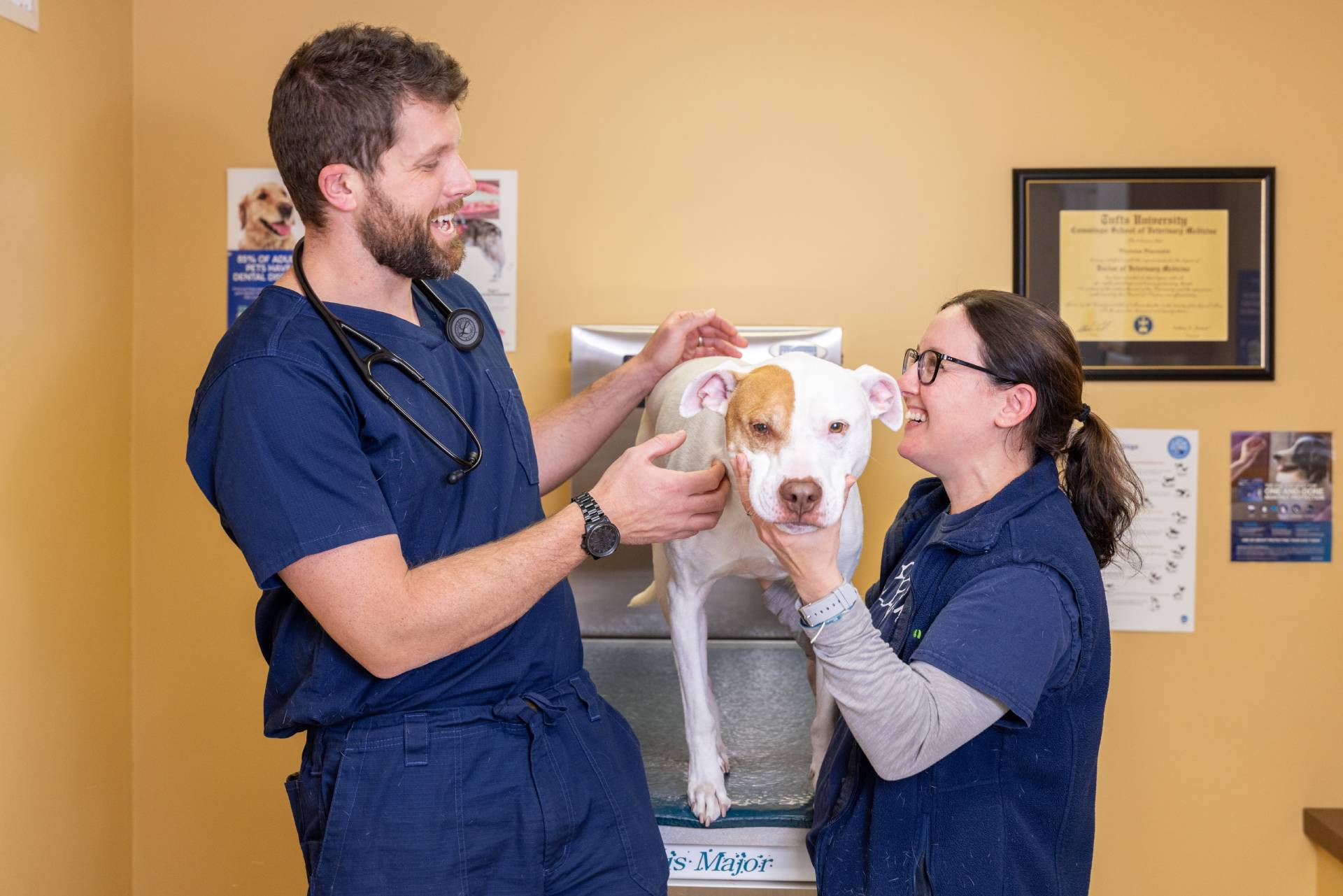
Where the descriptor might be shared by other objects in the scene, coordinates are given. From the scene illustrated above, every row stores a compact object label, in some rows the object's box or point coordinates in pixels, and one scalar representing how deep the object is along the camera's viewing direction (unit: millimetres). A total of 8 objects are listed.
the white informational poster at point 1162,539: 2520
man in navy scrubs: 1232
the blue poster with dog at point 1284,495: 2506
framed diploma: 2484
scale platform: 1650
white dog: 1348
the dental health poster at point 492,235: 2535
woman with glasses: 1227
